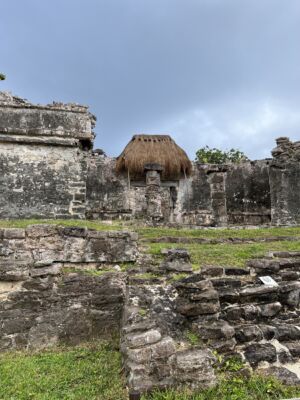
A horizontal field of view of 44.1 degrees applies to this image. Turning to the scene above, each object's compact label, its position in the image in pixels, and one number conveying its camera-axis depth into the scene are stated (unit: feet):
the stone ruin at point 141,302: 11.23
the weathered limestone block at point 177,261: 16.39
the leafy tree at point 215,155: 71.61
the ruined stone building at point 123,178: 31.04
